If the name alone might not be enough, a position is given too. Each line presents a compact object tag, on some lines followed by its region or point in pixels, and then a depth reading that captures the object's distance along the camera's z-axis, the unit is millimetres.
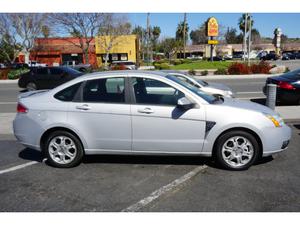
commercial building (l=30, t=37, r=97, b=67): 45531
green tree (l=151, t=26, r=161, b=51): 74812
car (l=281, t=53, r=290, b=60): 56562
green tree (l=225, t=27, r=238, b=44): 99875
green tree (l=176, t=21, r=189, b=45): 74150
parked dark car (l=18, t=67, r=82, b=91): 14672
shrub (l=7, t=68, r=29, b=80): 25469
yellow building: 43962
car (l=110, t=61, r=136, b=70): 30322
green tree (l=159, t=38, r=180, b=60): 63875
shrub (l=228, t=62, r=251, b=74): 23750
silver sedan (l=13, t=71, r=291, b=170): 4035
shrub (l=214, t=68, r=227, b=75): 24047
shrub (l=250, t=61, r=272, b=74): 24016
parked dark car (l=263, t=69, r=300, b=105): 8648
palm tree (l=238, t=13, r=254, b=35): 65338
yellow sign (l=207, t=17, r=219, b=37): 32575
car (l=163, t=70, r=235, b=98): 8142
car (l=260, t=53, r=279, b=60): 57125
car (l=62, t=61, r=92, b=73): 43156
